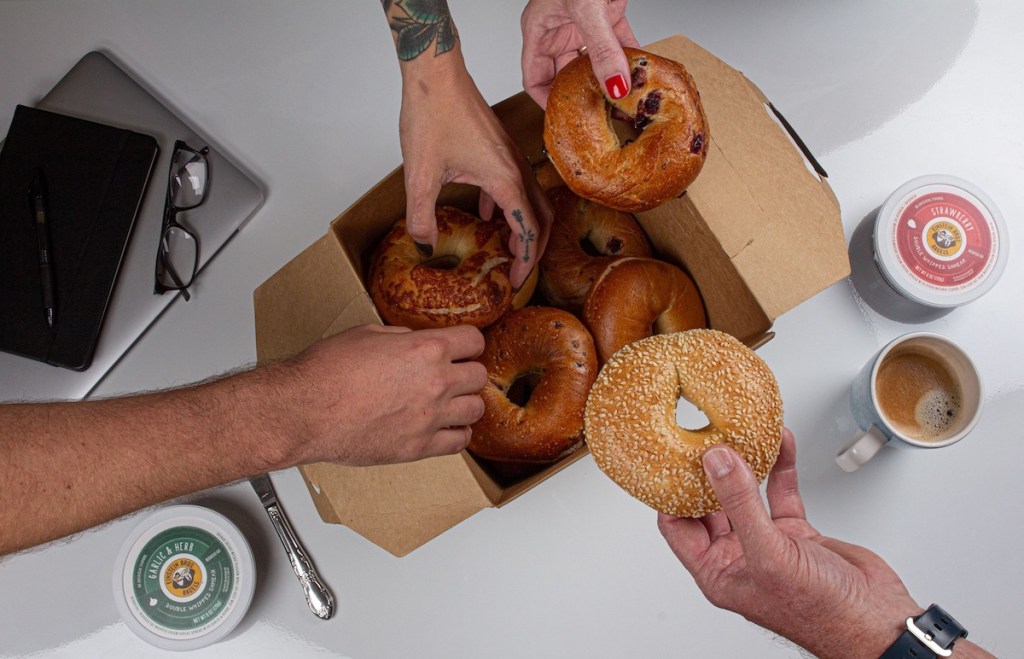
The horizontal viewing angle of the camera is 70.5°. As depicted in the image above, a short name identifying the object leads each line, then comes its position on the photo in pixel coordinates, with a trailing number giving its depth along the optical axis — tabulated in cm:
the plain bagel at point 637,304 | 109
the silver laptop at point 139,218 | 130
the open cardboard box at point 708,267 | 99
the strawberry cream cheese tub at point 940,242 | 118
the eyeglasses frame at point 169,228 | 131
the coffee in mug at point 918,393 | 116
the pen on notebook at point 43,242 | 127
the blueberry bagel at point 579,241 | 120
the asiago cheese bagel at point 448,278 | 107
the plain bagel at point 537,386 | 106
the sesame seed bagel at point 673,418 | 93
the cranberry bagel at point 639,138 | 91
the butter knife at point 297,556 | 125
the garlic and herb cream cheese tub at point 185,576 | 121
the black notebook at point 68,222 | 128
